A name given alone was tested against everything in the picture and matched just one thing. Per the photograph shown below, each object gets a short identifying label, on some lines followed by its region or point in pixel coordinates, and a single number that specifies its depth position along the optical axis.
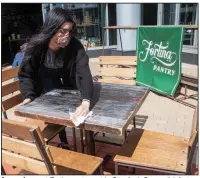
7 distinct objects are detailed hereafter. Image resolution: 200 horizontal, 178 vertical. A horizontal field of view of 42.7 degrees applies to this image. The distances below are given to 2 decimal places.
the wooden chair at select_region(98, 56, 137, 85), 3.32
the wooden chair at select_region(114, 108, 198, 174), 1.79
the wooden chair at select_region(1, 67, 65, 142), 2.49
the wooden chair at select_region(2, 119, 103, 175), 1.40
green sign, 3.99
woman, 1.98
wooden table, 1.73
